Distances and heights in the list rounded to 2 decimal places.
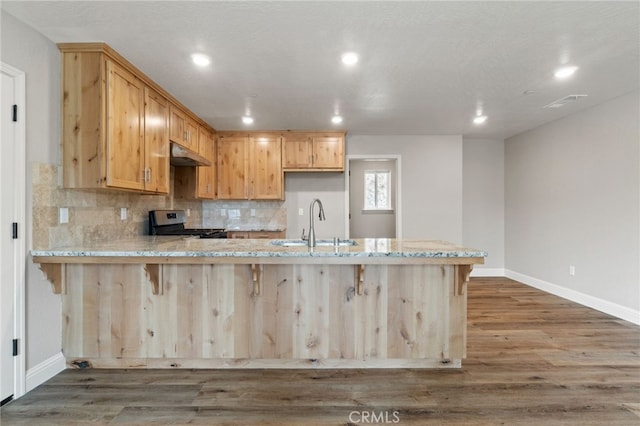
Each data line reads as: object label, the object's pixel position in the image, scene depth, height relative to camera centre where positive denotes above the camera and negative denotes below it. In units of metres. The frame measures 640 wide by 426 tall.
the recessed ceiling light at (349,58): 2.48 +1.24
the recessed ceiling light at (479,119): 4.22 +1.29
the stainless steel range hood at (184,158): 3.48 +0.66
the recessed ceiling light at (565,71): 2.77 +1.27
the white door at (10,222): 1.97 -0.05
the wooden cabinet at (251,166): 4.93 +0.75
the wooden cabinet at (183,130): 3.58 +1.02
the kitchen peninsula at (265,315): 2.40 -0.75
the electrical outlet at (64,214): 2.39 +0.00
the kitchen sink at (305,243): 2.60 -0.24
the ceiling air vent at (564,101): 3.51 +1.29
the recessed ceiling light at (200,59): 2.51 +1.25
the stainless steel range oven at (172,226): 3.68 -0.14
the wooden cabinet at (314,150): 4.92 +0.99
